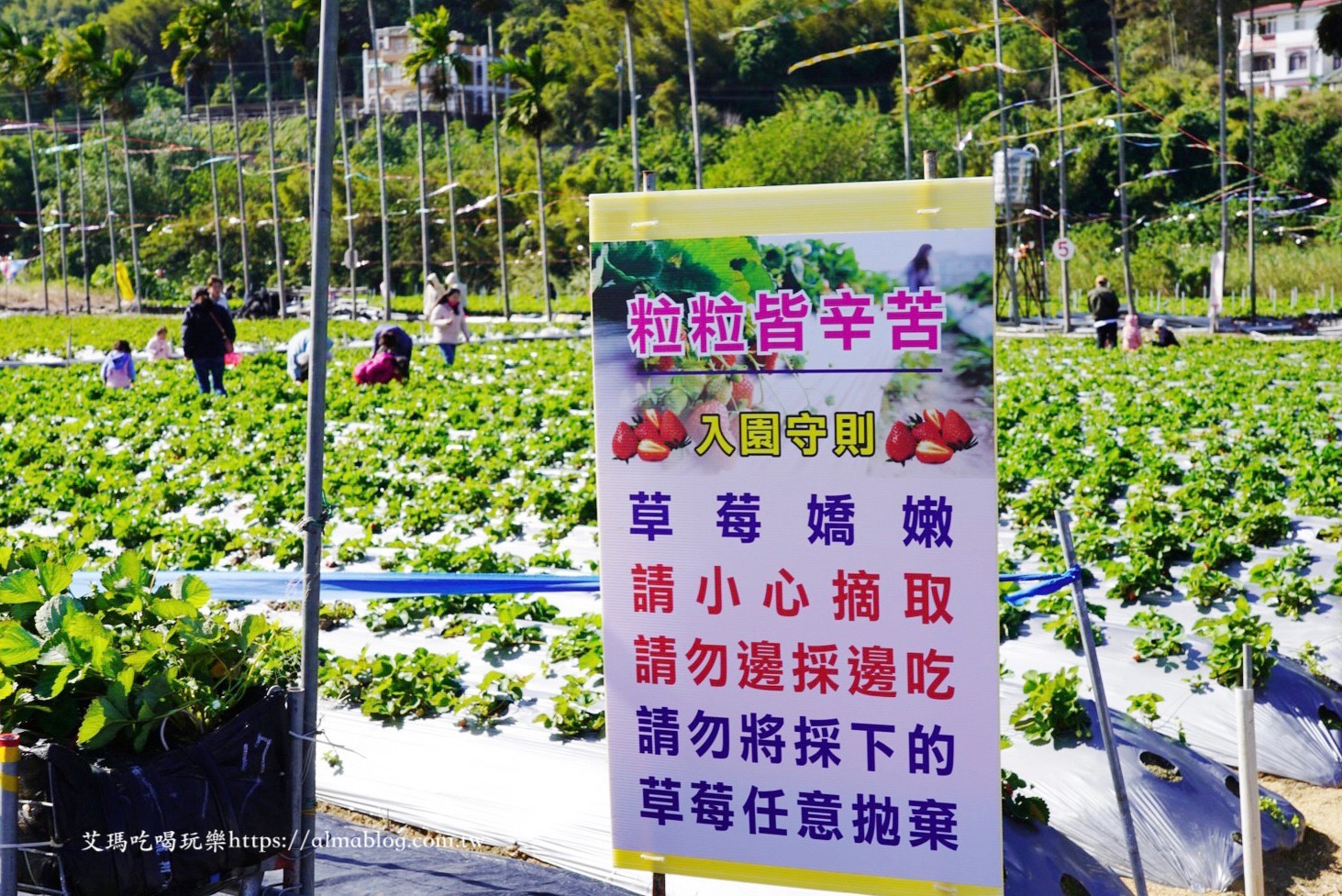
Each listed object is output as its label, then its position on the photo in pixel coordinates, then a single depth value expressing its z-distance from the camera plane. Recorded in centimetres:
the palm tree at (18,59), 5125
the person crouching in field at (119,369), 2111
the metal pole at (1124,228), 3647
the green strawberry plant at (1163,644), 791
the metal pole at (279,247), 4852
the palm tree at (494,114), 4687
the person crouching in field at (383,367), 2062
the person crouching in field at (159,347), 2512
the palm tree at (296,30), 4566
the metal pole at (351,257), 4084
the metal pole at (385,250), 4356
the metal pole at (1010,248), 3794
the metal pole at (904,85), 3438
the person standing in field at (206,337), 1897
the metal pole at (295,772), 489
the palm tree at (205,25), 5141
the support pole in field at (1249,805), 501
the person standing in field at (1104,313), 2672
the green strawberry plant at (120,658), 464
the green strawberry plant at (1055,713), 661
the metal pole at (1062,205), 3538
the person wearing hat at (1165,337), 2648
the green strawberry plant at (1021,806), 589
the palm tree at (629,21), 3881
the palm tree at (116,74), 5020
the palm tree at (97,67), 5038
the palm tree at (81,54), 5012
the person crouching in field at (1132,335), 2572
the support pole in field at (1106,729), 523
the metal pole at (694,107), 3472
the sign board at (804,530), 448
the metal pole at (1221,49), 3491
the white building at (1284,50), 7250
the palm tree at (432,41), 4672
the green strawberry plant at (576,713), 681
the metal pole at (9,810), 421
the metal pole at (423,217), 4334
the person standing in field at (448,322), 2339
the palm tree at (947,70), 4150
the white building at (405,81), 8762
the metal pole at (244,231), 5228
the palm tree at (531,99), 4575
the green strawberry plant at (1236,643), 746
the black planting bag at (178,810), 441
